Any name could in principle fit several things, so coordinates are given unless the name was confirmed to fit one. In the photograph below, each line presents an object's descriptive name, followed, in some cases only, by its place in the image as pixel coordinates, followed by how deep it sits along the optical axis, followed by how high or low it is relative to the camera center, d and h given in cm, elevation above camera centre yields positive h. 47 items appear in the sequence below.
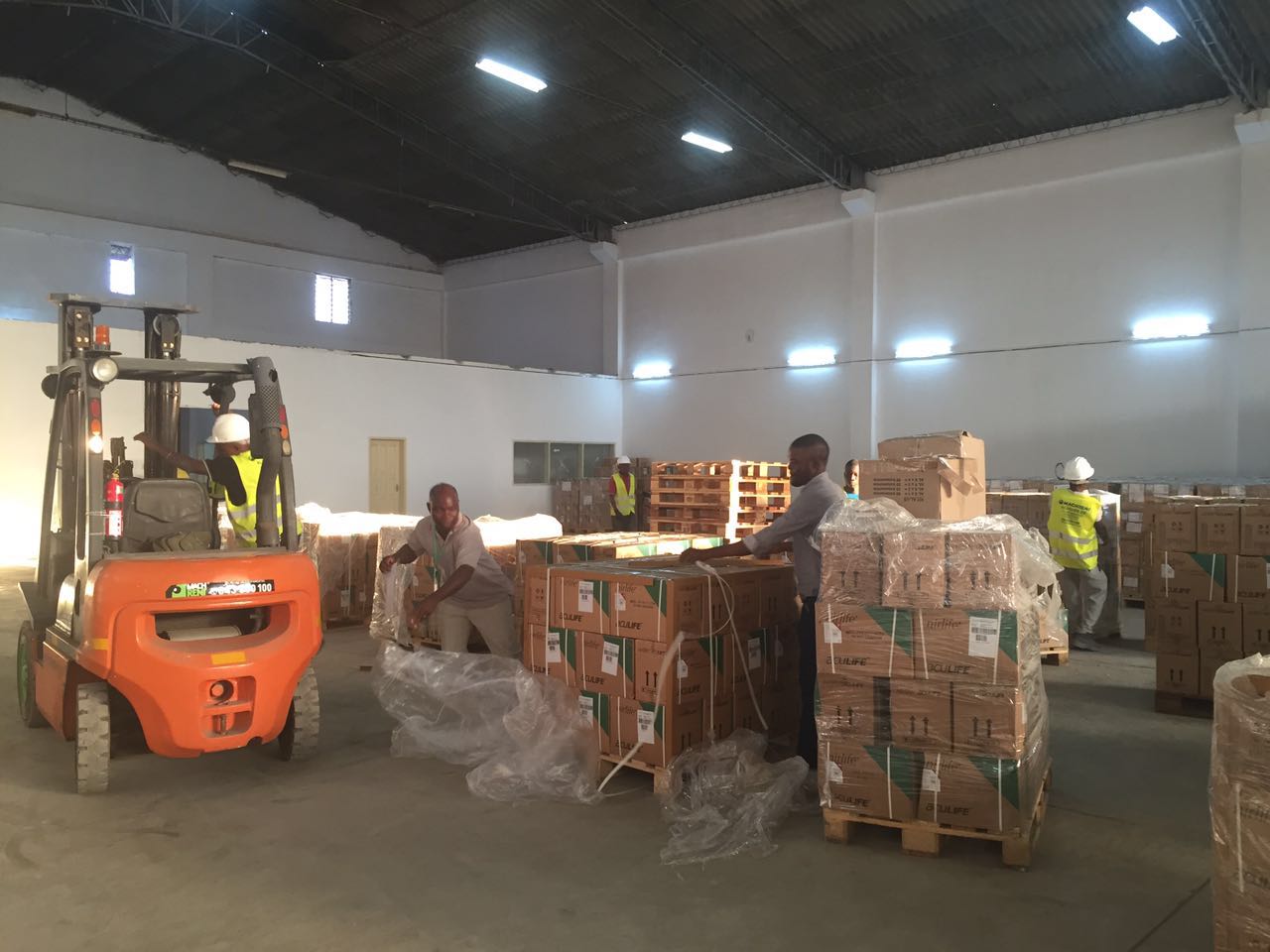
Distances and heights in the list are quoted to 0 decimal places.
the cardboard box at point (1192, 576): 666 -79
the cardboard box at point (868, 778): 426 -142
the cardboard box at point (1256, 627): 650 -111
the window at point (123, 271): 1894 +372
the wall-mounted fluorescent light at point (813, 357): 1755 +193
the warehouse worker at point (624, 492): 1648 -52
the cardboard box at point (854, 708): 435 -112
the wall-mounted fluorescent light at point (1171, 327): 1356 +193
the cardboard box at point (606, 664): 510 -109
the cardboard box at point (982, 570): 417 -47
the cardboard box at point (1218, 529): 661 -46
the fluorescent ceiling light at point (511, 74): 1427 +581
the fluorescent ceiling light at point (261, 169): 1762 +550
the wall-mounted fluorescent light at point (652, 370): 2030 +194
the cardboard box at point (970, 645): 412 -79
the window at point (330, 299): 2225 +374
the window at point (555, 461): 1944 +0
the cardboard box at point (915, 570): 427 -48
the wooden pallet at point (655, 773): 493 -162
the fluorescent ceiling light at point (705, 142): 1581 +528
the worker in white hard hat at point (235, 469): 588 -5
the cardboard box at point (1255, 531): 651 -46
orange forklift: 464 -67
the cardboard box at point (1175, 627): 676 -115
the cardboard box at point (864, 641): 431 -81
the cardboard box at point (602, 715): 520 -138
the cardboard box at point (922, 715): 421 -111
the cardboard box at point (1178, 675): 673 -149
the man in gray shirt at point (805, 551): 522 -49
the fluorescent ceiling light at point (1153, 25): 1122 +514
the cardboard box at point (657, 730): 495 -140
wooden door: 1708 -31
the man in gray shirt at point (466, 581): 652 -80
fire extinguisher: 485 -25
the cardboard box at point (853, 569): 441 -49
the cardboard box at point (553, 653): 541 -109
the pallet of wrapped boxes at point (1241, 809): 271 -99
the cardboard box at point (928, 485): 516 -12
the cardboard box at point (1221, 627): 661 -113
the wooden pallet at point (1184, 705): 677 -171
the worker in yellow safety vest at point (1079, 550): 889 -81
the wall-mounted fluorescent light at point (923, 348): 1611 +192
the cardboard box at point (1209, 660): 664 -137
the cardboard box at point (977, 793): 408 -142
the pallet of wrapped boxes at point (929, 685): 412 -98
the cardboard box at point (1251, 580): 651 -79
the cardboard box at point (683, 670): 495 -109
